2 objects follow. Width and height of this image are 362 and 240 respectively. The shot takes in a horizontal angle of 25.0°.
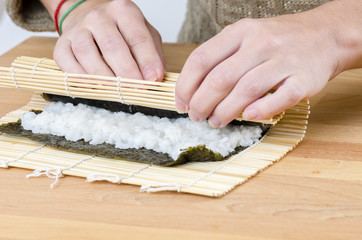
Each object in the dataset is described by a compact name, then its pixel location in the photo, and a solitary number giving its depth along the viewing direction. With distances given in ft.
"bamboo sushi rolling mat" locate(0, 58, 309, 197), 1.77
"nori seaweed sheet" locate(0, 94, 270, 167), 1.85
